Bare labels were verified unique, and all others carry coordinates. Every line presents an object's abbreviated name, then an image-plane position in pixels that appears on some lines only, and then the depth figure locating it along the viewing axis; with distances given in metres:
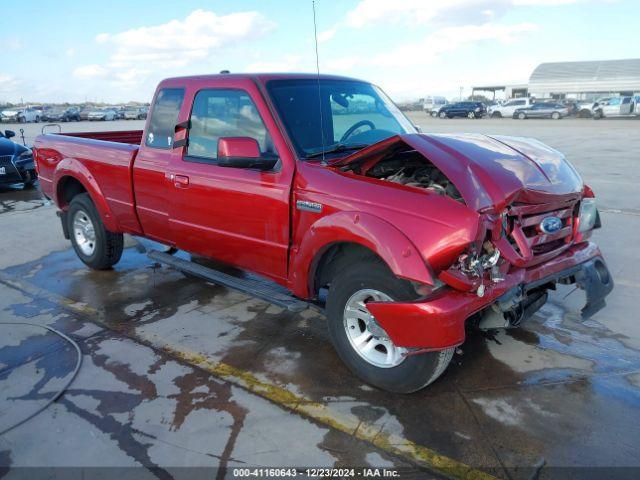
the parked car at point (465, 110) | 42.28
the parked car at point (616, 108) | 37.22
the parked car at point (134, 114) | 49.62
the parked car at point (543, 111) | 39.26
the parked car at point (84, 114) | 46.97
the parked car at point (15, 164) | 10.76
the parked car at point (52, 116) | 45.16
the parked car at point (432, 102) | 58.36
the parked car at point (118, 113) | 48.91
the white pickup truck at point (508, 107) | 41.69
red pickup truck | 2.89
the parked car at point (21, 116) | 43.78
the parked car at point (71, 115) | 45.53
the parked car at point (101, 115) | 46.87
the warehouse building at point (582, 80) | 67.81
